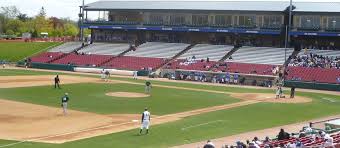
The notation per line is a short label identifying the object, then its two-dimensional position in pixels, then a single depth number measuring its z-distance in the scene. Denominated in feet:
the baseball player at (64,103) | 121.10
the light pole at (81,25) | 308.85
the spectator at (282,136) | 83.51
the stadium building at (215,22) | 256.93
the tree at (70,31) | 482.28
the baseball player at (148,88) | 172.73
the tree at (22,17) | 525.63
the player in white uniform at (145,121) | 100.73
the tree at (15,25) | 468.75
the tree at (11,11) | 549.50
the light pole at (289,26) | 252.42
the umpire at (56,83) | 175.42
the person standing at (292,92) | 171.99
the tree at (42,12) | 556.27
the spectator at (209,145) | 74.00
